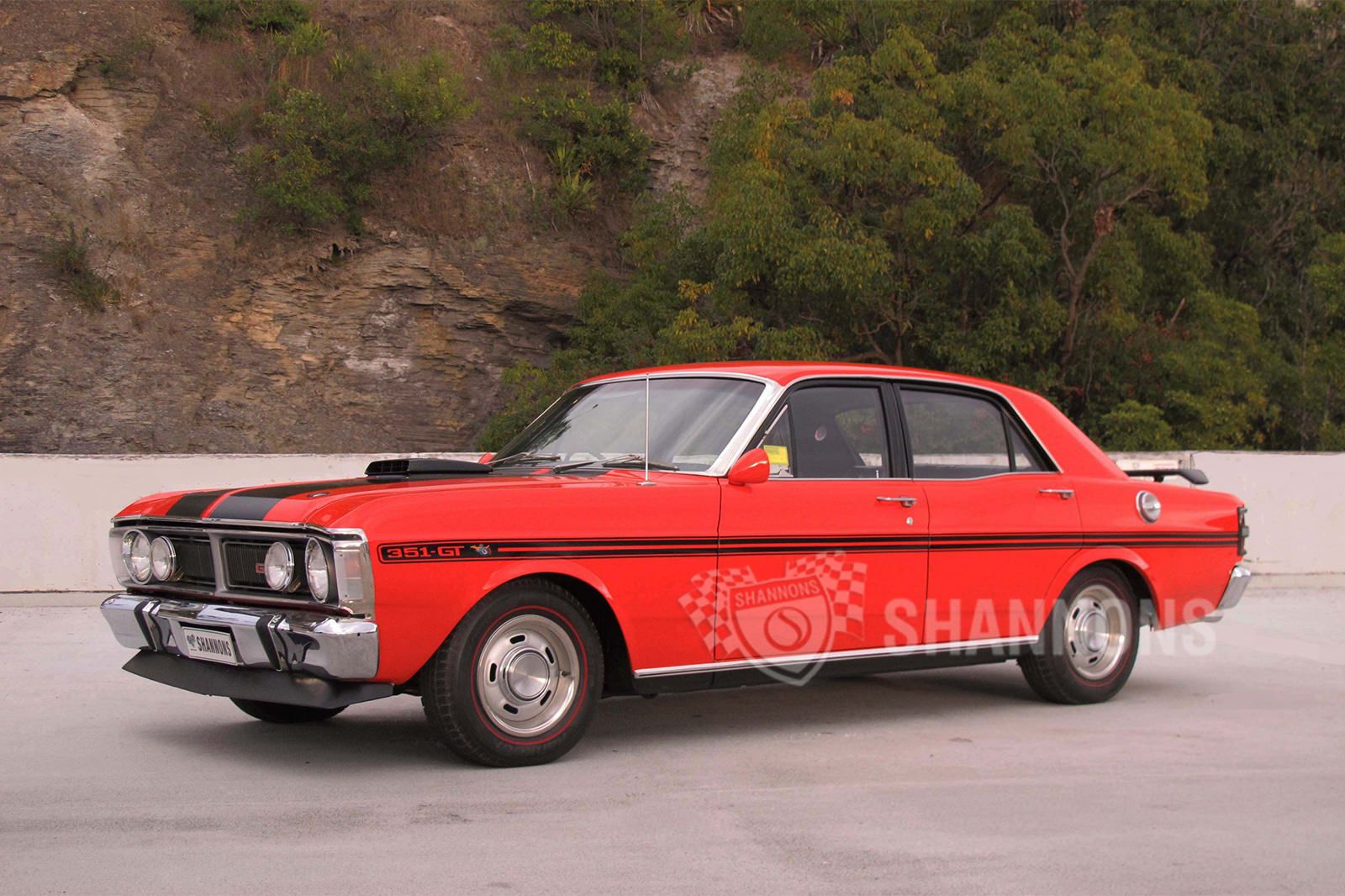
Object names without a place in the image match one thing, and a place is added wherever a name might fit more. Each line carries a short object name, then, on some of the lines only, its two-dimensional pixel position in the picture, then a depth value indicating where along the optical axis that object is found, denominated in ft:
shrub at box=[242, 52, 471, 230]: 84.84
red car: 18.25
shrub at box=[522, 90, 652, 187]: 92.27
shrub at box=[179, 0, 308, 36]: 94.58
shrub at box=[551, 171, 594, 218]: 90.33
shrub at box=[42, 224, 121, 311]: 80.69
